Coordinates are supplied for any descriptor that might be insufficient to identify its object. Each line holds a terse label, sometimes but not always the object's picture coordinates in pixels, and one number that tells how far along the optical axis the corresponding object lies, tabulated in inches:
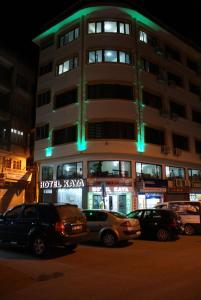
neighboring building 1323.8
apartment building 1002.7
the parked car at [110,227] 543.2
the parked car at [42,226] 439.5
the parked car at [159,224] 626.8
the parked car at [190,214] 719.1
